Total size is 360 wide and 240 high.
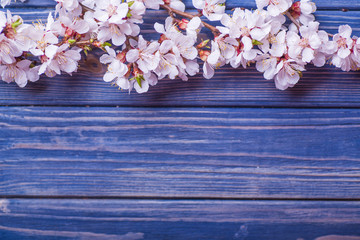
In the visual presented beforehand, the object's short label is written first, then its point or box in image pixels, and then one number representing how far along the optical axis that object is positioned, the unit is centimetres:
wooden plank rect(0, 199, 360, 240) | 74
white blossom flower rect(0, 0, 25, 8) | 71
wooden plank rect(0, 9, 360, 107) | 73
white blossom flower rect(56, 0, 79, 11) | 69
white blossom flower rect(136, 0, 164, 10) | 70
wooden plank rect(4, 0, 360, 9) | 73
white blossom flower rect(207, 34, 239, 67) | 69
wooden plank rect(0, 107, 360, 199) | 73
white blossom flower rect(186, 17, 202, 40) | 70
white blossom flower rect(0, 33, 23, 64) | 68
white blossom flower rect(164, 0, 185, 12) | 71
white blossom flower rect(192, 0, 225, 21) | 70
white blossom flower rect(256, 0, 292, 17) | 70
